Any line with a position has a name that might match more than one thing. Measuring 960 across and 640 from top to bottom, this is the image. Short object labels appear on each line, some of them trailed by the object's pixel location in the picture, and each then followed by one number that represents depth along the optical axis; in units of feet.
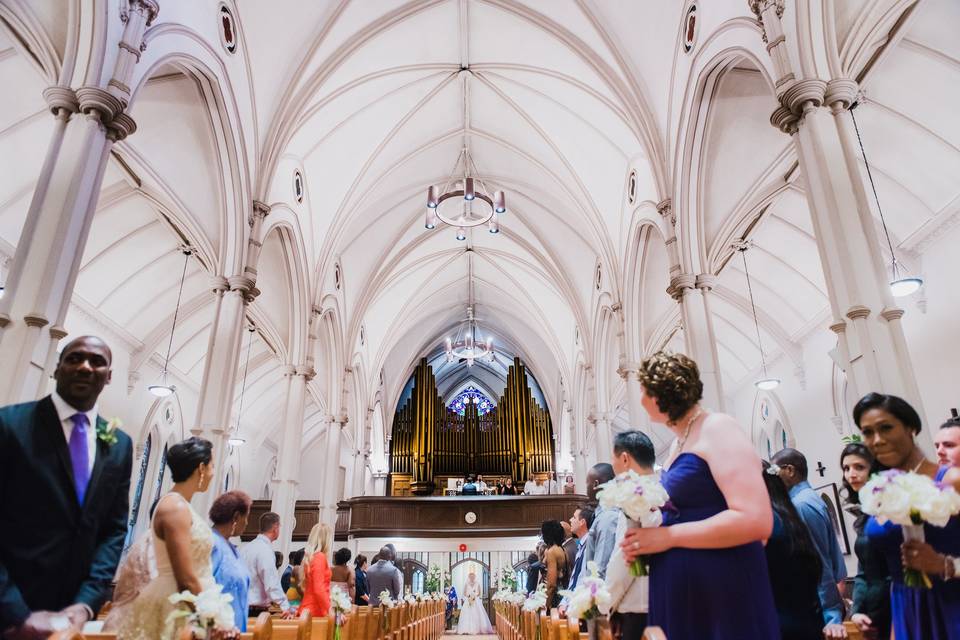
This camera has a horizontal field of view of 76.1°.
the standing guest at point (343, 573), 21.57
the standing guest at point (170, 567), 7.07
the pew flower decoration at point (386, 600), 21.27
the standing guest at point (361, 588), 26.27
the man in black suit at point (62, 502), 5.78
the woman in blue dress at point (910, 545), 6.05
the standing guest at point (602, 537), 10.26
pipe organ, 76.69
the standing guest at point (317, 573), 15.74
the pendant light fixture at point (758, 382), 35.65
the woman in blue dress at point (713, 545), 5.15
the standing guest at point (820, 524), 9.50
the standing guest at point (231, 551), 9.65
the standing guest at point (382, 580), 25.41
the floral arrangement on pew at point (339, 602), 15.23
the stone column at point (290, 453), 35.22
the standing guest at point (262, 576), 16.12
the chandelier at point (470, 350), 58.59
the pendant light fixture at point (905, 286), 24.25
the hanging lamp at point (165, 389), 37.63
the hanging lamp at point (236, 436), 50.98
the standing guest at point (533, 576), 22.76
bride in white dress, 50.11
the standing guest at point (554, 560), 16.38
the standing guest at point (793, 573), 7.34
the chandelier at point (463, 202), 36.58
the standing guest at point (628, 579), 7.86
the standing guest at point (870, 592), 7.61
